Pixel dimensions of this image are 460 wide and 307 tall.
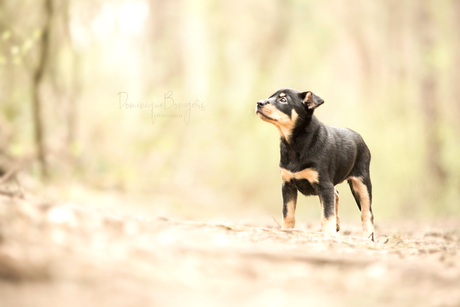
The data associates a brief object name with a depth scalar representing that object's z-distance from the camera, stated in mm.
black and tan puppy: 5281
